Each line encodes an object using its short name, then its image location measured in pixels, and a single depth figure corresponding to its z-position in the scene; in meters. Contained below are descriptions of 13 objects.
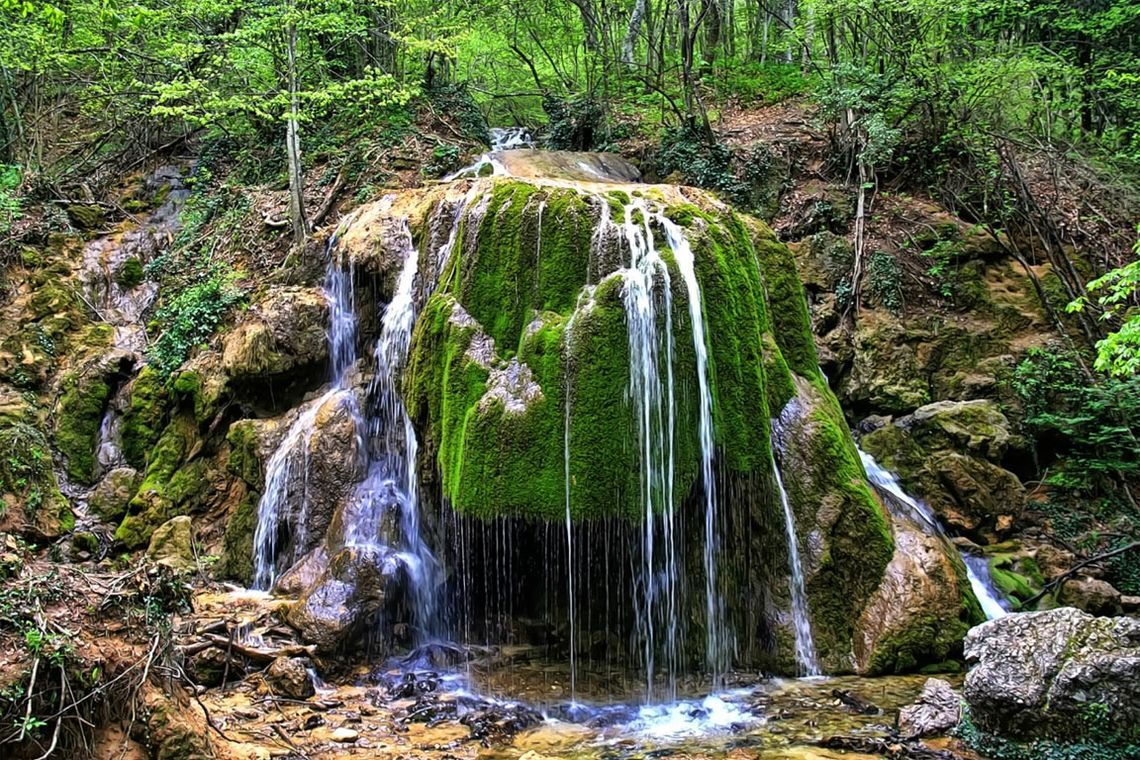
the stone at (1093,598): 7.55
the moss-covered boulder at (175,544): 8.58
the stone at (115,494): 9.72
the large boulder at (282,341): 9.73
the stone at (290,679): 6.01
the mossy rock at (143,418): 10.44
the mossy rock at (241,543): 8.73
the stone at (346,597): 6.83
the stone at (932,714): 5.20
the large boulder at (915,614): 6.66
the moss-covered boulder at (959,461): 8.89
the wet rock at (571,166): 11.39
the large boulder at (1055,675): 4.65
